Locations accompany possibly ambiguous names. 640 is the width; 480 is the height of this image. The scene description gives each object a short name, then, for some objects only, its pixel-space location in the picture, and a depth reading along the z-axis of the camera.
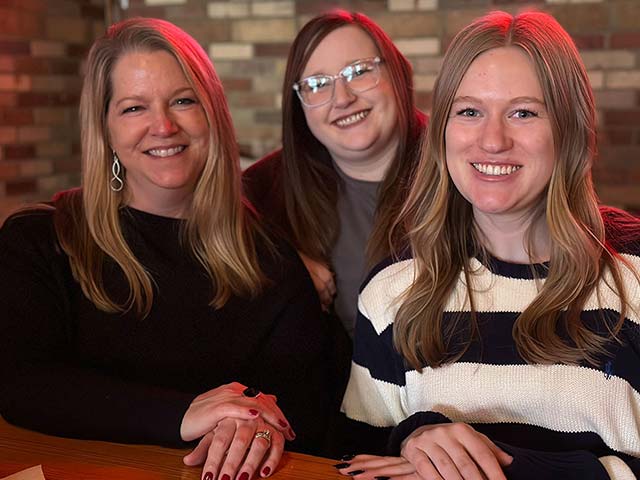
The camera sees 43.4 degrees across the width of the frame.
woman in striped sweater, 1.55
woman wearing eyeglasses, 2.23
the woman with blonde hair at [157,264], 1.83
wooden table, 1.37
